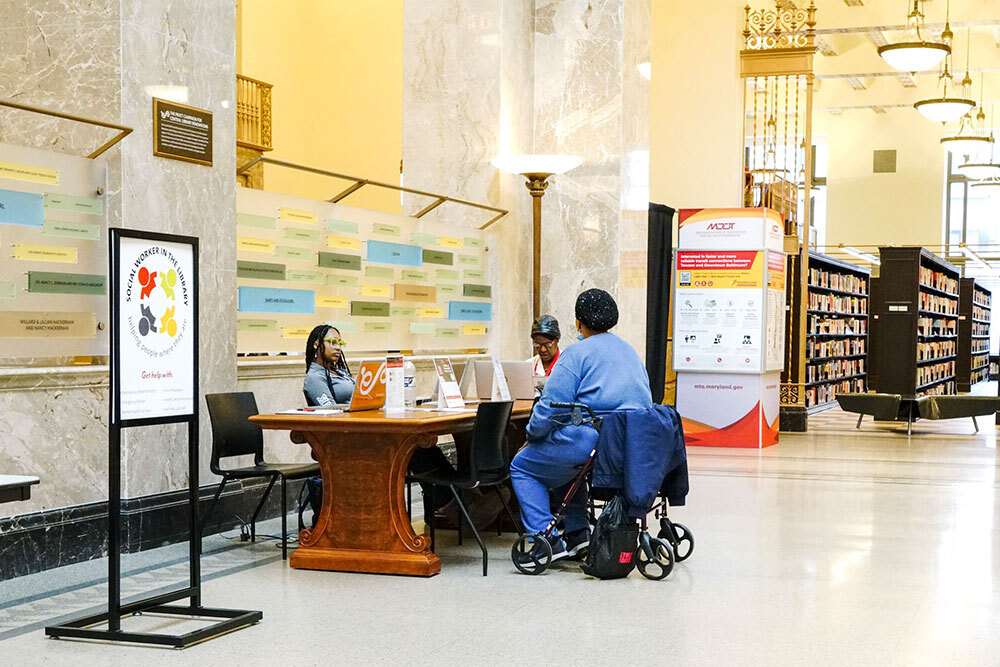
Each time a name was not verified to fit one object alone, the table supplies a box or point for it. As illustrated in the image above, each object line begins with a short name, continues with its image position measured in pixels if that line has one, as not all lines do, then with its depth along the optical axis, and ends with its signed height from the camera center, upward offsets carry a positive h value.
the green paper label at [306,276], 7.12 +0.19
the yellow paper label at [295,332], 7.09 -0.16
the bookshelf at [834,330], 15.81 -0.27
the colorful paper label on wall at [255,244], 6.65 +0.36
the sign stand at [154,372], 4.01 -0.24
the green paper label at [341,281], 7.52 +0.17
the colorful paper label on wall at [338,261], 7.41 +0.30
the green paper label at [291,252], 7.00 +0.33
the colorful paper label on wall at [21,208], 5.15 +0.43
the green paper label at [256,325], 6.68 -0.11
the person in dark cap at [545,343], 7.18 -0.21
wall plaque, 5.87 +0.89
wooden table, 5.29 -0.86
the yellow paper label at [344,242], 7.51 +0.42
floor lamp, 8.91 +1.09
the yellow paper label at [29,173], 5.16 +0.59
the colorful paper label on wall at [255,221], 6.66 +0.49
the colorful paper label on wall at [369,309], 7.80 -0.01
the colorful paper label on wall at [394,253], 7.99 +0.38
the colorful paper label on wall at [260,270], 6.67 +0.21
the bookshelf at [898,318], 14.55 -0.06
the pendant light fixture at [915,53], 13.46 +3.03
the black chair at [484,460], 5.41 -0.72
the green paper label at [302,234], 7.08 +0.45
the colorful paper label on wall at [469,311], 9.00 -0.02
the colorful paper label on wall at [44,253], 5.23 +0.23
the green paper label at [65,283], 5.30 +0.10
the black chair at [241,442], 5.70 -0.70
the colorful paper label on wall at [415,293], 8.30 +0.11
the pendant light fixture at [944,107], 16.58 +2.96
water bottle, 5.82 -0.39
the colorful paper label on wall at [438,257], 8.65 +0.38
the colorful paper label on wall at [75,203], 5.41 +0.47
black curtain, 11.72 +0.19
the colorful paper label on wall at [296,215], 7.02 +0.56
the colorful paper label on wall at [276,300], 6.71 +0.03
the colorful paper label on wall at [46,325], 5.17 -0.10
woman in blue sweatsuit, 5.39 -0.42
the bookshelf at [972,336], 22.92 -0.48
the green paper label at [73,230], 5.39 +0.35
